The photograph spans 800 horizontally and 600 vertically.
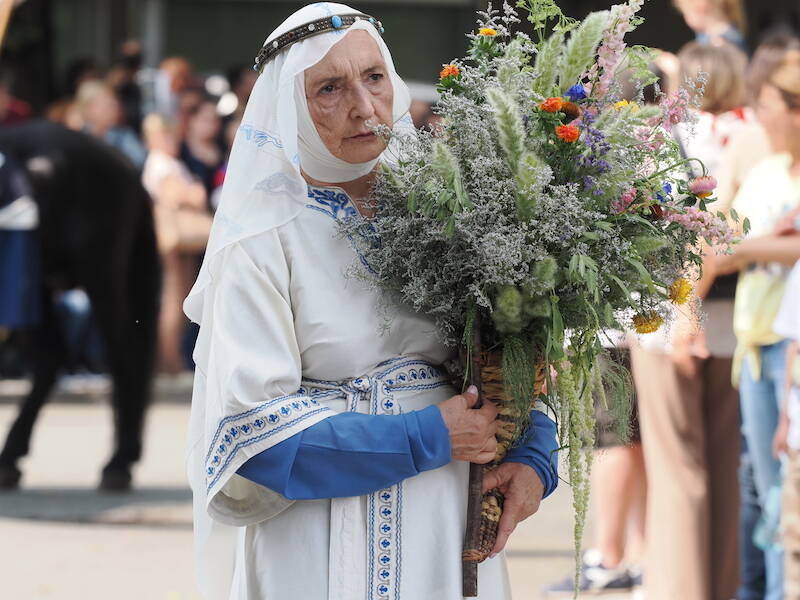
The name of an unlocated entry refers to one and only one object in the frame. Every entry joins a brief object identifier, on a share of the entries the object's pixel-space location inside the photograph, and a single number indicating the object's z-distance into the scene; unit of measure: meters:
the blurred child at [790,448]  7.30
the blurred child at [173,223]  18.31
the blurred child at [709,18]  11.55
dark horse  12.33
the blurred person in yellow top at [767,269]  7.94
